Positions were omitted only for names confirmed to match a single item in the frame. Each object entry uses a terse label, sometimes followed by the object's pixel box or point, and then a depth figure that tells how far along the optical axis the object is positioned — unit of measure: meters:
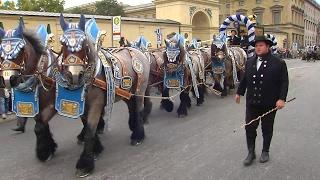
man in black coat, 4.30
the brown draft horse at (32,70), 3.99
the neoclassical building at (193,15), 31.11
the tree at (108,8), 49.02
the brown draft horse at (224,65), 9.29
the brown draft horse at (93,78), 3.96
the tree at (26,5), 33.93
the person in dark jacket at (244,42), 11.96
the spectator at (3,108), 7.80
